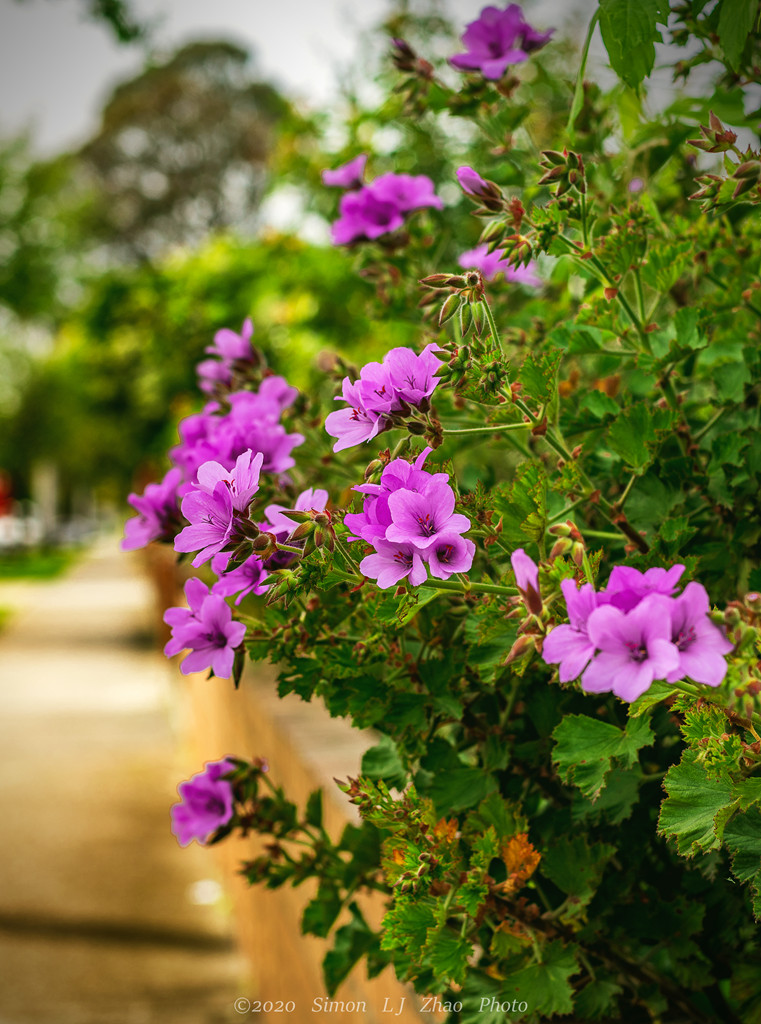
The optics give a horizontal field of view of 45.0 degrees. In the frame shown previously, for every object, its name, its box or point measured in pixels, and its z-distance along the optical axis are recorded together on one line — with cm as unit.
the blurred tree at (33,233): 1705
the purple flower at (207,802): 108
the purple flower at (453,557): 66
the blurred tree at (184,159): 2430
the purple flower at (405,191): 119
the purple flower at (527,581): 64
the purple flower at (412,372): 73
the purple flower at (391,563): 66
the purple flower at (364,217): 120
